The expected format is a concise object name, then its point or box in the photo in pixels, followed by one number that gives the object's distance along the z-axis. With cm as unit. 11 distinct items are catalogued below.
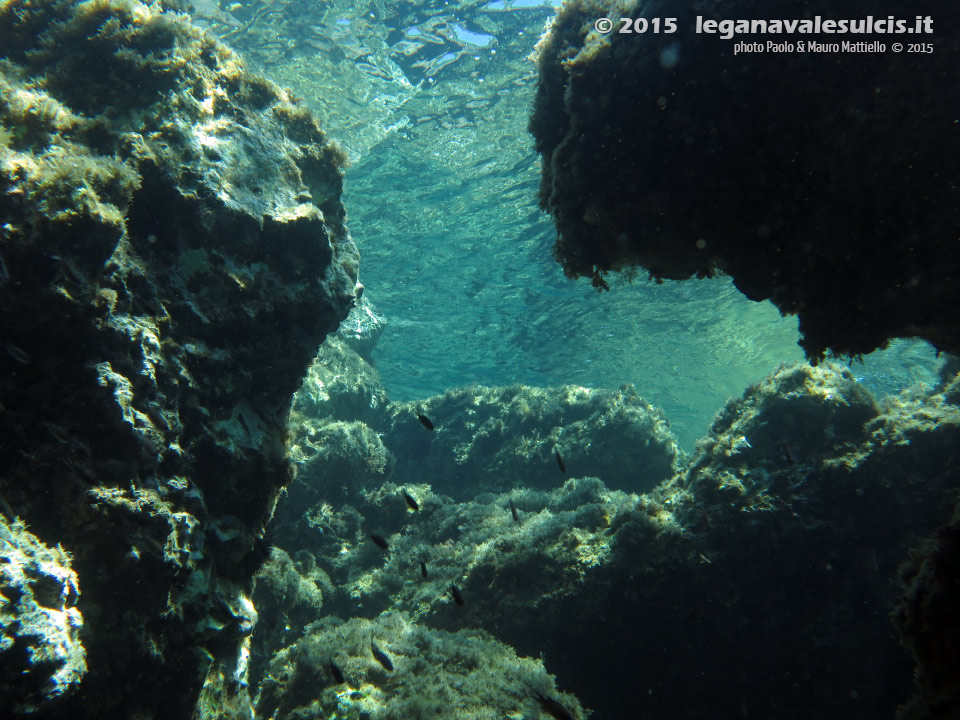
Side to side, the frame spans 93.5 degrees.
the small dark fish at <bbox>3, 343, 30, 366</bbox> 298
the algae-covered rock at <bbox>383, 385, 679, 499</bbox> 1305
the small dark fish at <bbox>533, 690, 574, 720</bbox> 348
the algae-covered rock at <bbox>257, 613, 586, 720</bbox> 475
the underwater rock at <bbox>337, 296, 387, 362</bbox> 1714
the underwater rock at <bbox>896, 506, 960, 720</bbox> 208
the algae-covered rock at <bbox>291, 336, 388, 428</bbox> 1229
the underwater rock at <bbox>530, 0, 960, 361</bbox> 312
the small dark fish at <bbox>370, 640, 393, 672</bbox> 500
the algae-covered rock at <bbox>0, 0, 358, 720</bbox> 312
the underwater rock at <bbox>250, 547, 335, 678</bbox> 689
